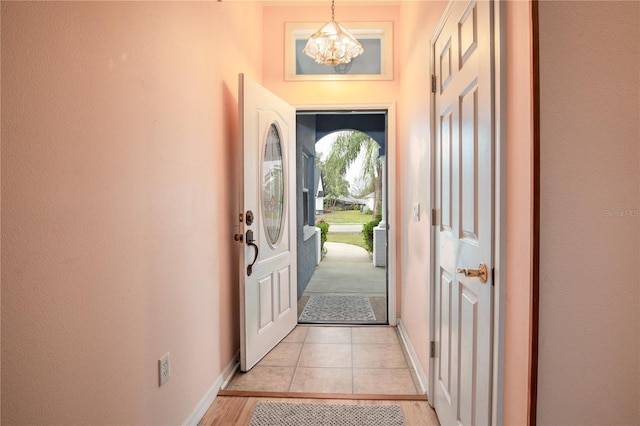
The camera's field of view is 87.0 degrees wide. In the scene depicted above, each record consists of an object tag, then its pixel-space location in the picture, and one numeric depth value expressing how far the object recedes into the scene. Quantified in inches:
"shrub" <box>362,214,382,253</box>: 290.3
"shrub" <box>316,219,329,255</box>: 295.1
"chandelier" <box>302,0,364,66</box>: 100.0
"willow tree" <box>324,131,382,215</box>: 302.6
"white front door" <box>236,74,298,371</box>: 88.4
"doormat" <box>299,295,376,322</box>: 132.8
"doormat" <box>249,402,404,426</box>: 69.2
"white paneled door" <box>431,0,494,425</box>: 44.1
